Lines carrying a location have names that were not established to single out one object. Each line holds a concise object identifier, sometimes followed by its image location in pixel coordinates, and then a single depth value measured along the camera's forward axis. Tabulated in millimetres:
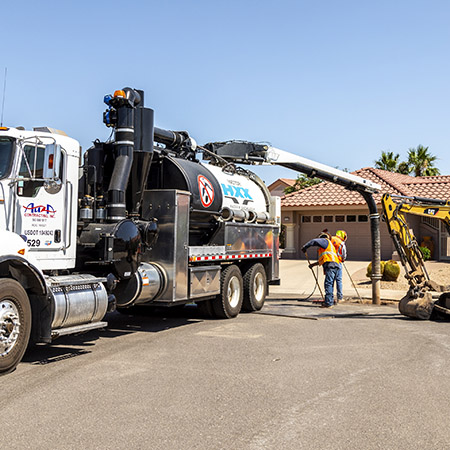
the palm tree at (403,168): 44500
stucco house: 26266
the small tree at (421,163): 44250
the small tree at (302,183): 46334
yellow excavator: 12297
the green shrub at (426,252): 24391
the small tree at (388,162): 44125
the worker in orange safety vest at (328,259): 13953
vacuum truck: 7258
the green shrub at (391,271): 18719
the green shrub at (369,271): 19195
